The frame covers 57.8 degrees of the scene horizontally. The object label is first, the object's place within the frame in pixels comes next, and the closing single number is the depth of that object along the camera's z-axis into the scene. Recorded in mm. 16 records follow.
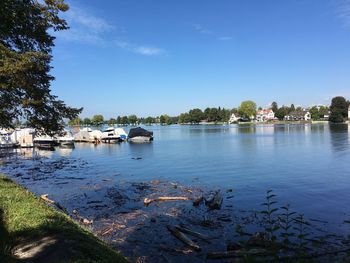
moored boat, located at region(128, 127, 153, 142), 85350
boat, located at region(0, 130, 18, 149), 70125
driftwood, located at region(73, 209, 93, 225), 15305
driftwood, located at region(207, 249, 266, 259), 9848
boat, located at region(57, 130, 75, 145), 78625
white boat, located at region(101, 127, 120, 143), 85038
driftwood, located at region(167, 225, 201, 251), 11798
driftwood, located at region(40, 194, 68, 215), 17283
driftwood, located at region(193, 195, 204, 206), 18703
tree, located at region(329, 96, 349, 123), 164750
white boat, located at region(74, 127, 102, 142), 87456
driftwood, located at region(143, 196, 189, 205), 19825
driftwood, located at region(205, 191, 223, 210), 18062
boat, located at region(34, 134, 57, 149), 73688
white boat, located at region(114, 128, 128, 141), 89750
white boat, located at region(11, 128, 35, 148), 71938
